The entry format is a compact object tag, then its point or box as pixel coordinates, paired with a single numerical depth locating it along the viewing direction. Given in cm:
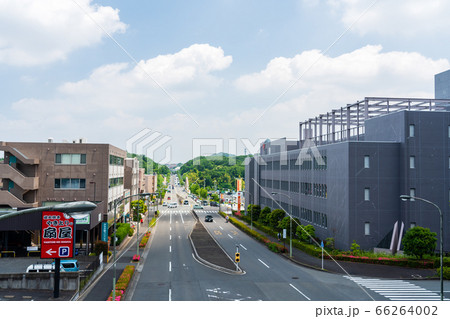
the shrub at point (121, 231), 4888
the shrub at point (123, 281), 2561
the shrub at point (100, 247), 4134
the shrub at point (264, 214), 6341
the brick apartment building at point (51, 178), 4562
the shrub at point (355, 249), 3941
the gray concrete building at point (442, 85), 5119
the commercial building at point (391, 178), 4075
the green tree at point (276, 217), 5669
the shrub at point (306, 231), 4647
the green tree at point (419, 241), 3509
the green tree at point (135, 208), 7388
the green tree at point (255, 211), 7256
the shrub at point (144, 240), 4847
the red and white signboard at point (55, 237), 2745
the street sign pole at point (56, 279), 2606
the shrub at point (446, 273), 3173
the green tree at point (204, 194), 13900
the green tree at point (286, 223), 5025
